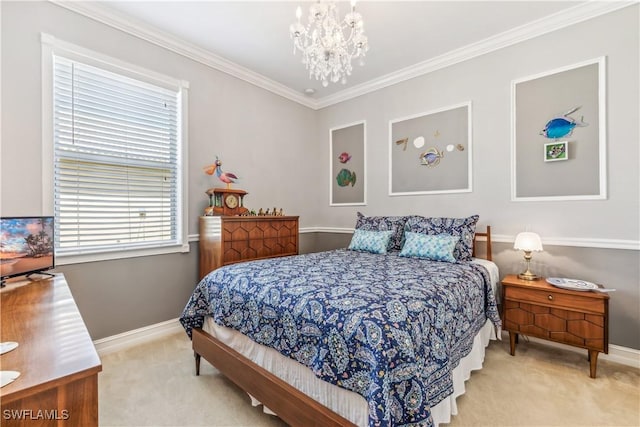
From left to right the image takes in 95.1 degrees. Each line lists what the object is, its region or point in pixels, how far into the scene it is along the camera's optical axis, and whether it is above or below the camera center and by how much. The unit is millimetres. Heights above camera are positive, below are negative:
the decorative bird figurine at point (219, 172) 3055 +438
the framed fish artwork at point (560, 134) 2434 +693
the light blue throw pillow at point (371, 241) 3043 -307
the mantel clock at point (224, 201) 3023 +126
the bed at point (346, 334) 1192 -623
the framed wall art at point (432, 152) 3145 +694
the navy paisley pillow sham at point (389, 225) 3148 -141
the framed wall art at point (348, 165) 4012 +681
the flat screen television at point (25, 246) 1621 -190
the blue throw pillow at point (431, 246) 2602 -313
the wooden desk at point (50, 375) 695 -407
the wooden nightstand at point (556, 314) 2080 -785
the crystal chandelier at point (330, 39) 1940 +1219
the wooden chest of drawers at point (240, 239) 2846 -272
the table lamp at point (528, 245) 2451 -277
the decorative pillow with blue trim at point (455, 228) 2688 -158
